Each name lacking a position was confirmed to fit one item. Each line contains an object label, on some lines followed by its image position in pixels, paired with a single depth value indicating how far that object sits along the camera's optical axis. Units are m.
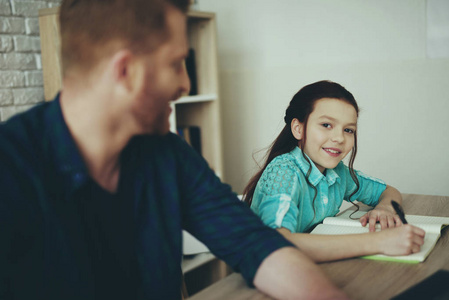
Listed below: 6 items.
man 0.77
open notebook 1.02
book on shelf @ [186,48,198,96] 2.66
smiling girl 1.04
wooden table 0.87
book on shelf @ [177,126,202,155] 2.75
